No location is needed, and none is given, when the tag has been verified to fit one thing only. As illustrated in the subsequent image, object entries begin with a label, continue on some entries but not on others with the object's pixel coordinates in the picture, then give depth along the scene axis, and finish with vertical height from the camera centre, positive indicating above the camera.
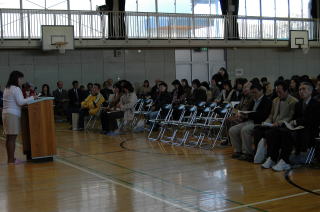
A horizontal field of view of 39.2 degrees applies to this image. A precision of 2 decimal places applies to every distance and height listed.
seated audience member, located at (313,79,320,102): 6.32 -0.15
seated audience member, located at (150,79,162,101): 13.34 -0.10
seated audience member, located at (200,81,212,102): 11.35 -0.12
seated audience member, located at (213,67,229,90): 12.52 +0.27
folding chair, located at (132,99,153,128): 11.34 -0.58
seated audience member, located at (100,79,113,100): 14.17 -0.04
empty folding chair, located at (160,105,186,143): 8.93 -0.87
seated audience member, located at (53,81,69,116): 14.98 -0.32
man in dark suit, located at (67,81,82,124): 13.94 -0.30
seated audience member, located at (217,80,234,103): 10.24 -0.10
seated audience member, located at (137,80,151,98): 15.81 -0.04
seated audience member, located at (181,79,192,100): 11.38 -0.08
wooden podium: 7.01 -0.61
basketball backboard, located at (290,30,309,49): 18.75 +1.92
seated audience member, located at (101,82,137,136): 10.64 -0.53
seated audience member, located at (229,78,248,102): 9.25 -0.11
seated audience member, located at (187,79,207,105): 10.80 -0.20
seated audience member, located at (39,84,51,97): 14.61 -0.03
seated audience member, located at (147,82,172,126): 10.90 -0.31
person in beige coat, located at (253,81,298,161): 6.47 -0.35
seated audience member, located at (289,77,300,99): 8.68 -0.02
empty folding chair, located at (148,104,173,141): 9.67 -0.64
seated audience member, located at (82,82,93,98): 14.20 -0.09
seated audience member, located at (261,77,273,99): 8.78 -0.09
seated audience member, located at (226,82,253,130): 7.24 -0.29
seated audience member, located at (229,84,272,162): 6.84 -0.61
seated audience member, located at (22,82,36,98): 11.07 +0.01
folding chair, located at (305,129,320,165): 6.30 -0.99
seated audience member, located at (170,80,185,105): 11.45 -0.12
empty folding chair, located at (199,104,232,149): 7.88 -0.59
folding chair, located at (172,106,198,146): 8.57 -0.69
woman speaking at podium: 6.95 -0.23
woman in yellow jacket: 11.37 -0.40
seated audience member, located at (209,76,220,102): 11.28 -0.14
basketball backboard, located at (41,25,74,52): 14.45 +1.71
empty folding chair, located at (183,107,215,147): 8.44 -1.02
